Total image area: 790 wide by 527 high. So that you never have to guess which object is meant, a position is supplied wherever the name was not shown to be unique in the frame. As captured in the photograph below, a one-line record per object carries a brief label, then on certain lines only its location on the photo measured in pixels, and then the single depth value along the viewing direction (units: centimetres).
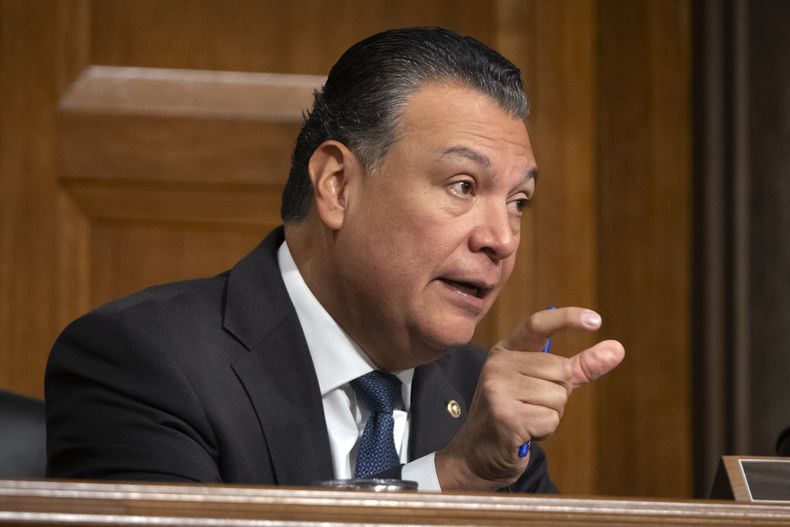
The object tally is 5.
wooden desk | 415
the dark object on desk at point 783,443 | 477
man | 471
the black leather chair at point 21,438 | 475
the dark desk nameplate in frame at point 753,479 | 452
